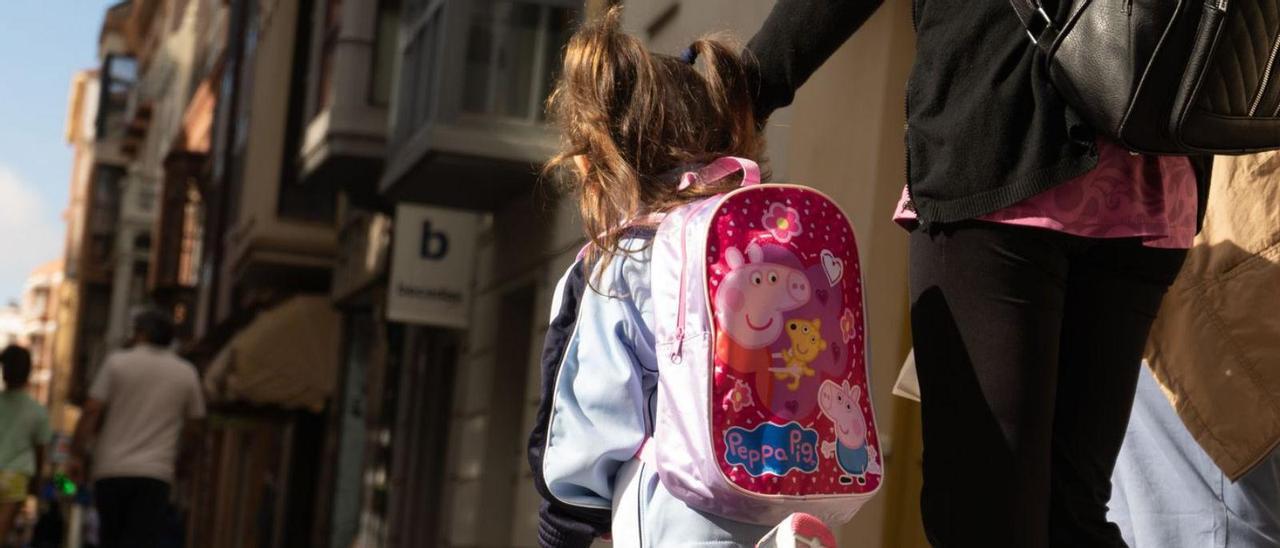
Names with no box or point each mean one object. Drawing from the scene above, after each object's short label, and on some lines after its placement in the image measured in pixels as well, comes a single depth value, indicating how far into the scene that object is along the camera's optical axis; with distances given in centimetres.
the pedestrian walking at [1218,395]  321
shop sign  1484
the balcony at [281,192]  2316
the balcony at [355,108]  1808
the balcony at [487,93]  1304
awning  2141
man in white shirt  1089
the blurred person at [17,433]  1145
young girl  330
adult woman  274
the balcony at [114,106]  6575
